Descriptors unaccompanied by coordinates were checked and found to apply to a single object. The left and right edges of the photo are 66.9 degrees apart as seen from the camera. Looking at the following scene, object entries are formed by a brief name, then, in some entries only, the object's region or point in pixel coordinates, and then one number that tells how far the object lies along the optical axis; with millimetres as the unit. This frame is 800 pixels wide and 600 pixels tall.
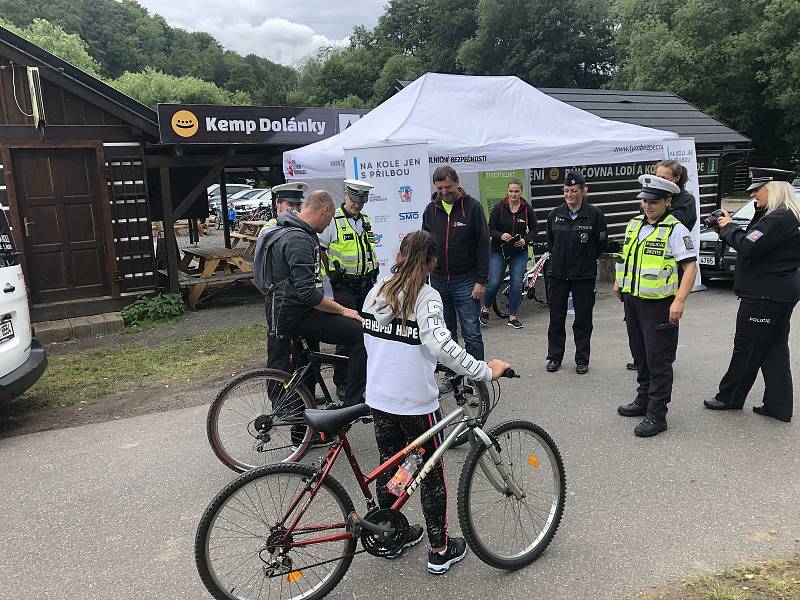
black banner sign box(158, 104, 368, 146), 9047
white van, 4633
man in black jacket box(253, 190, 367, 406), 3887
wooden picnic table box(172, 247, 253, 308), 9758
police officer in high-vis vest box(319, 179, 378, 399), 5363
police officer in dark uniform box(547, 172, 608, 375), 5773
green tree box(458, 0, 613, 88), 47938
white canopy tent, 7296
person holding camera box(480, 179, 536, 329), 7953
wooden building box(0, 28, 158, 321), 8328
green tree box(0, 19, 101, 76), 51406
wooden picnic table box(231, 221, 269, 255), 13141
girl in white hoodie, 2713
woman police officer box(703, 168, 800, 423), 4359
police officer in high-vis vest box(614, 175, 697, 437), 4320
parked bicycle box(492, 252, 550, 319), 8852
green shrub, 8906
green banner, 10567
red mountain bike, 2535
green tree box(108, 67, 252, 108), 50156
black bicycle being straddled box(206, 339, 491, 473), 4027
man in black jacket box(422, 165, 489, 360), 5402
